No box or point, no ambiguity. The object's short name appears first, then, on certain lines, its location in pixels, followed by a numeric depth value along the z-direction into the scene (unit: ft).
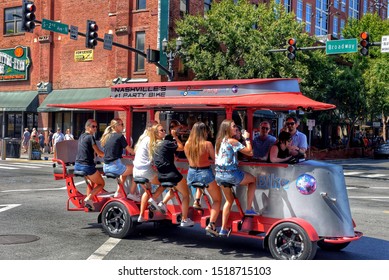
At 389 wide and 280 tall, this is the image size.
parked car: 135.23
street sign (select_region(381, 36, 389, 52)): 67.05
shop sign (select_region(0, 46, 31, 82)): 124.26
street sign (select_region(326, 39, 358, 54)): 68.49
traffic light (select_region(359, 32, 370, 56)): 66.61
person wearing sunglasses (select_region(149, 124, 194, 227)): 26.55
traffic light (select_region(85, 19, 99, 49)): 74.43
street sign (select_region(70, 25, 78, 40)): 74.43
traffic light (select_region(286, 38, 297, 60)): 74.08
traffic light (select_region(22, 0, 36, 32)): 67.31
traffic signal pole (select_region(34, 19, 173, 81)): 78.09
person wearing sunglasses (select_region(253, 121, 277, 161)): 27.40
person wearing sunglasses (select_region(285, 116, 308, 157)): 29.19
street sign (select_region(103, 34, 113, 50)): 76.61
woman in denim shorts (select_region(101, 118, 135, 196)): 29.25
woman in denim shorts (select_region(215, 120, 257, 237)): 24.32
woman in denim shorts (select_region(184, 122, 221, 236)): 25.17
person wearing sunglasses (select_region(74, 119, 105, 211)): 29.98
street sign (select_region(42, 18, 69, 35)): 73.10
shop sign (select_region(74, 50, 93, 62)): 113.44
